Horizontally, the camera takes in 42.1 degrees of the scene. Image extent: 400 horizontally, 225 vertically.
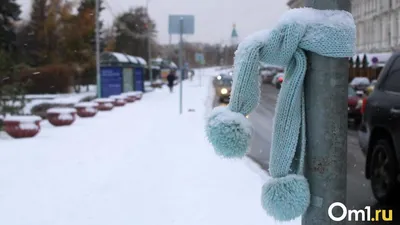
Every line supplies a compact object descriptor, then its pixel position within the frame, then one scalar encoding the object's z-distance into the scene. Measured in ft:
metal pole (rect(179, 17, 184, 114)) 61.09
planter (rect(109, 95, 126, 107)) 83.56
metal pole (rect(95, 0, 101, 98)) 93.86
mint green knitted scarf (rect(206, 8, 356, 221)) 5.72
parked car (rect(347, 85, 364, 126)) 60.20
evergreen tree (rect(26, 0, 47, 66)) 156.46
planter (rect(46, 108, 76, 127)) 52.60
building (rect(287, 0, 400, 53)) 69.62
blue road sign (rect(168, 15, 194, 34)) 61.77
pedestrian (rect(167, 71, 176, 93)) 139.03
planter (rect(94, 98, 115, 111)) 74.90
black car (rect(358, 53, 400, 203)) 19.85
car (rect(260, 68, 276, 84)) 203.72
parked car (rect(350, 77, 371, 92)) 104.15
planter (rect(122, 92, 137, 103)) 93.15
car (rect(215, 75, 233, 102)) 97.24
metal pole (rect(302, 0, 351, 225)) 5.54
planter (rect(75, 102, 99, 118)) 63.77
